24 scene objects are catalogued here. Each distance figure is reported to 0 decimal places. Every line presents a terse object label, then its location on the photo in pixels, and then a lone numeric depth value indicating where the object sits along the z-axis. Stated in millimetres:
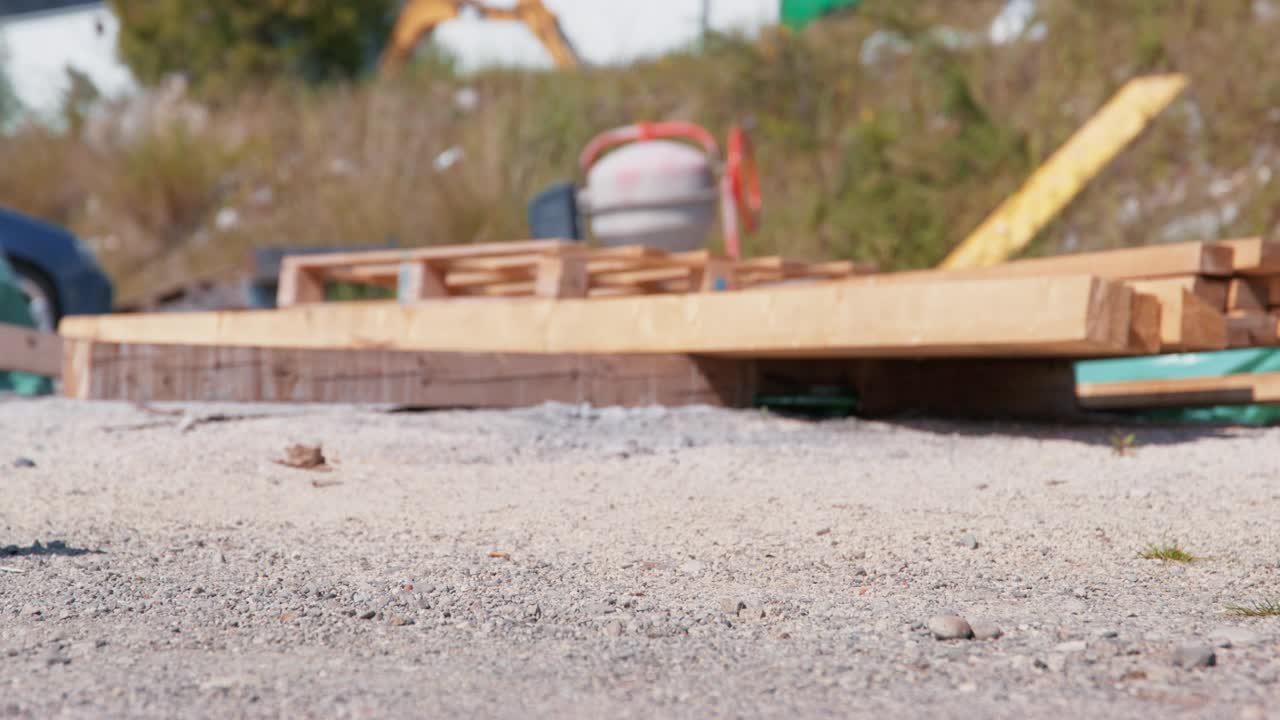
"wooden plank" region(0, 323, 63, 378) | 10742
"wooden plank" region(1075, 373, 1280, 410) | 9500
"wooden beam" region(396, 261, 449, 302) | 11370
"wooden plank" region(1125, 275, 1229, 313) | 8062
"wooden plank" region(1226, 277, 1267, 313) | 8508
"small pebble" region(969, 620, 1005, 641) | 3762
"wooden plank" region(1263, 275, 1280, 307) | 8734
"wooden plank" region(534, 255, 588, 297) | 10242
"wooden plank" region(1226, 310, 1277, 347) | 8359
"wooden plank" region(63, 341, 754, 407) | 9133
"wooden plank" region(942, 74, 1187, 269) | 16641
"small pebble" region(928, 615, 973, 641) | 3770
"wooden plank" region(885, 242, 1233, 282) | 8242
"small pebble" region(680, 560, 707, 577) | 4832
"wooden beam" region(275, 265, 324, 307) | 12094
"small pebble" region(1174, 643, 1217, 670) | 3363
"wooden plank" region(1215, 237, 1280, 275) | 8297
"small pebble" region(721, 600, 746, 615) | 4203
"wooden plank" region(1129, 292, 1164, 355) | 7727
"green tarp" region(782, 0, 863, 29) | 33781
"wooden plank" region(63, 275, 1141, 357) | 7426
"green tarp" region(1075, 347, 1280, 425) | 10133
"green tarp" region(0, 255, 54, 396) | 11758
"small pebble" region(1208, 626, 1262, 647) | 3605
